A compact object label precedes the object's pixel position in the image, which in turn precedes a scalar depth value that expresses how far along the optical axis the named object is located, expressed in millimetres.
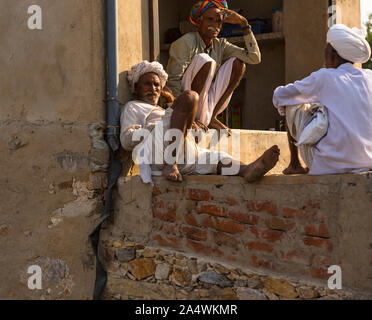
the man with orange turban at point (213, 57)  4254
